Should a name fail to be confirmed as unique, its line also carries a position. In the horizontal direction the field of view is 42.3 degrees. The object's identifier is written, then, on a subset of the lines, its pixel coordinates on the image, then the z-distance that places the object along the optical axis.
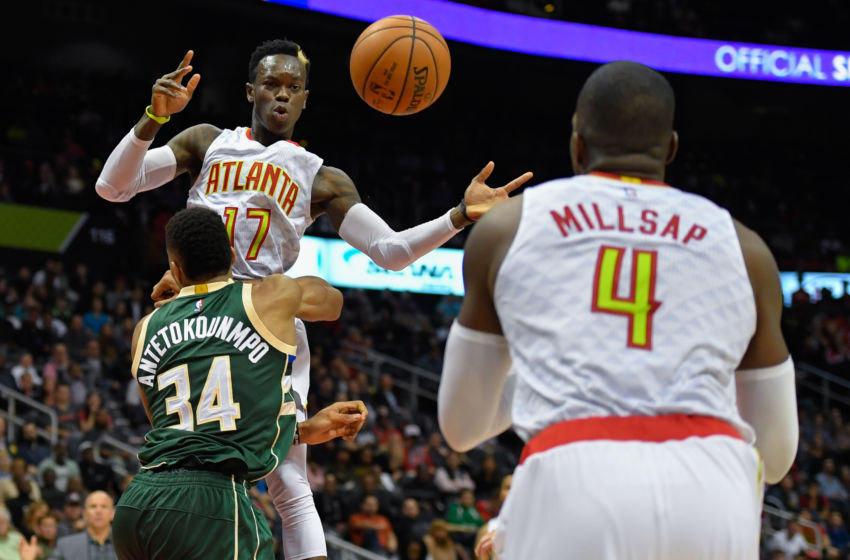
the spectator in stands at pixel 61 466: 11.31
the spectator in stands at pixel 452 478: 14.96
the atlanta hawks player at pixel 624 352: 2.29
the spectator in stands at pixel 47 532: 9.72
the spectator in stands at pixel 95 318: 15.30
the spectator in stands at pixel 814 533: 16.20
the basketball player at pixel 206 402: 3.70
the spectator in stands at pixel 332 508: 12.91
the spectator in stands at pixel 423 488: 14.62
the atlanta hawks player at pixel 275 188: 4.57
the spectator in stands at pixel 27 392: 12.95
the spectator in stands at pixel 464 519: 13.85
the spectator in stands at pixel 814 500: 17.36
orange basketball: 5.45
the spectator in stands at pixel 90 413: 12.34
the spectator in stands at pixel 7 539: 9.19
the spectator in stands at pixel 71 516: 10.16
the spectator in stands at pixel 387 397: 17.09
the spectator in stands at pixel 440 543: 12.71
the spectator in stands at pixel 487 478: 15.52
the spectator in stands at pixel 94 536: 8.12
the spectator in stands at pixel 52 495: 10.91
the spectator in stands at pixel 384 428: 15.59
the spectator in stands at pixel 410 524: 13.14
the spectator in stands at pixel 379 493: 13.42
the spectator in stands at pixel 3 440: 11.30
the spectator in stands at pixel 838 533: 16.44
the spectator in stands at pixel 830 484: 17.91
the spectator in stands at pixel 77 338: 14.31
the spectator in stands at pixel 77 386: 13.14
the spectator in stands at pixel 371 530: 12.80
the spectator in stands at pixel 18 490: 10.38
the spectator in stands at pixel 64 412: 12.53
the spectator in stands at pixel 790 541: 15.43
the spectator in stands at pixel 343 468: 13.95
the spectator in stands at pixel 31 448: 11.79
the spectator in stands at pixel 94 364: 13.80
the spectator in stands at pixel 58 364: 13.33
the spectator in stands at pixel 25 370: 13.08
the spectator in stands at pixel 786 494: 17.44
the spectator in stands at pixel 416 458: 15.36
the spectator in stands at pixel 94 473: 11.11
